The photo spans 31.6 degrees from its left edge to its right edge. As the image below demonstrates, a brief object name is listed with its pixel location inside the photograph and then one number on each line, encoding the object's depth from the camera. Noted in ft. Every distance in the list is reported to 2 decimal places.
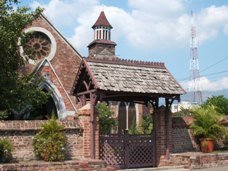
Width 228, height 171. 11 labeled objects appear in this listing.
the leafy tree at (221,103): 87.57
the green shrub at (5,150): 41.78
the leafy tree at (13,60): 60.03
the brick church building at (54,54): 110.21
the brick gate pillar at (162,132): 54.24
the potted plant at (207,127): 56.85
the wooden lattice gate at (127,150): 50.75
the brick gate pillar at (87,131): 48.26
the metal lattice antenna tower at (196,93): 219.94
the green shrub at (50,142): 43.73
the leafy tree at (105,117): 95.25
